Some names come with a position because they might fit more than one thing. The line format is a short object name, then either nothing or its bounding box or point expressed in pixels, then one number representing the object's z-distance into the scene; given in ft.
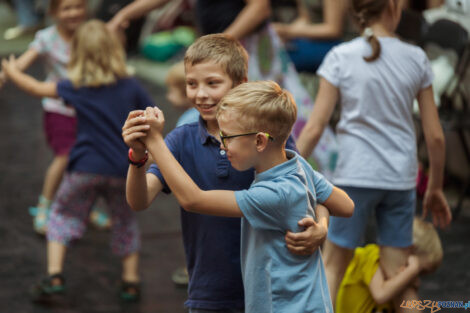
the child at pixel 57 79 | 26.00
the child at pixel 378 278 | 18.23
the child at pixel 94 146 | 22.84
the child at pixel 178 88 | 23.06
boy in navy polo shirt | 13.85
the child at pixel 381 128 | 17.56
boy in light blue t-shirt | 12.31
